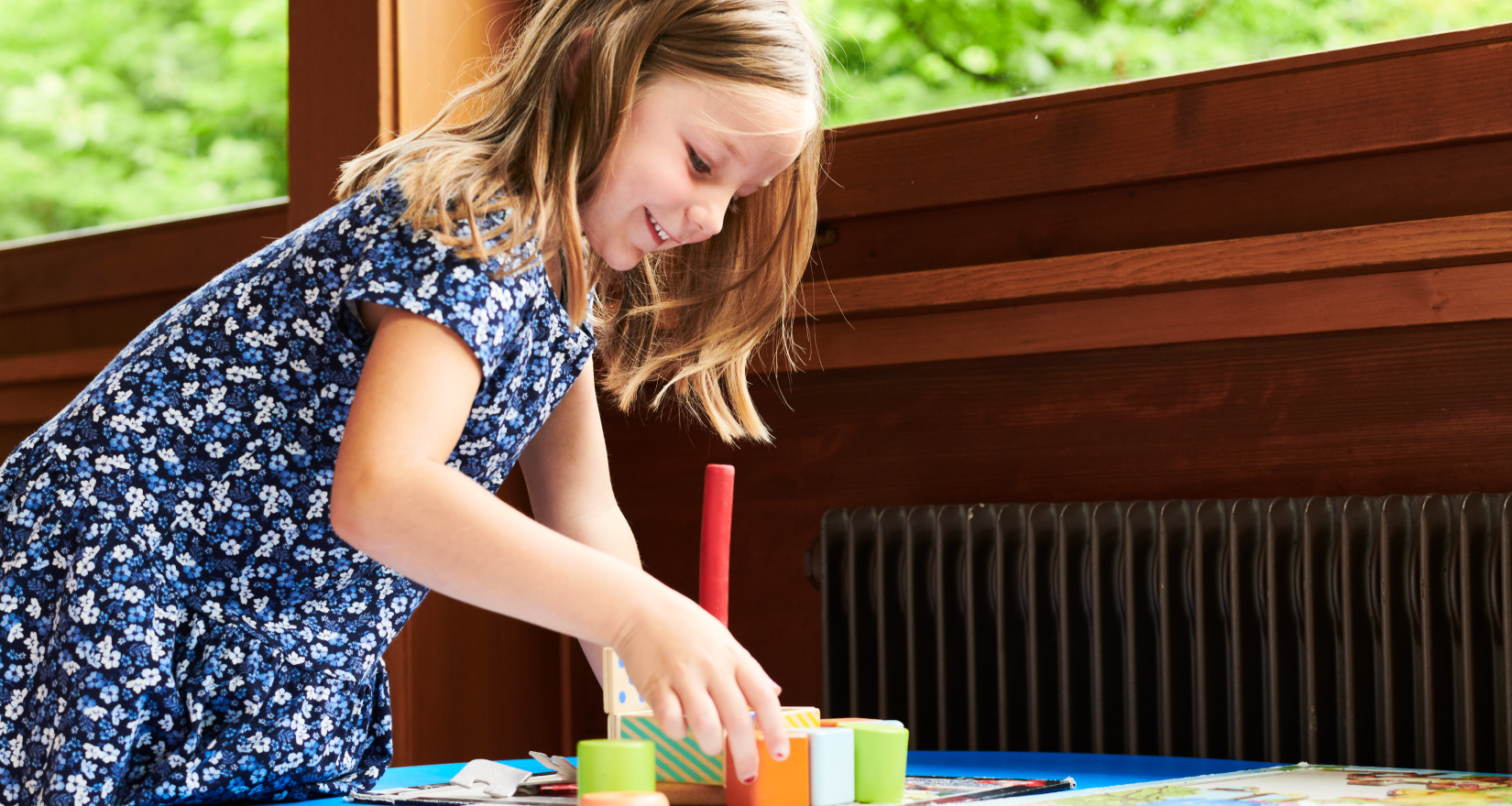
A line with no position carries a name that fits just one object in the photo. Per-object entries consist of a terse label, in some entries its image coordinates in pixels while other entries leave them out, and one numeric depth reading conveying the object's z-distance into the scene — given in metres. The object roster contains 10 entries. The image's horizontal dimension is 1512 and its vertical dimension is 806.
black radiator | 2.57
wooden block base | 2.00
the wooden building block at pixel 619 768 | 1.92
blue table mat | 2.22
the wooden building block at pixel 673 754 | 2.01
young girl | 2.05
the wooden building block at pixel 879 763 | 1.98
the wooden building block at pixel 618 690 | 2.02
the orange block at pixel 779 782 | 1.95
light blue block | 1.97
